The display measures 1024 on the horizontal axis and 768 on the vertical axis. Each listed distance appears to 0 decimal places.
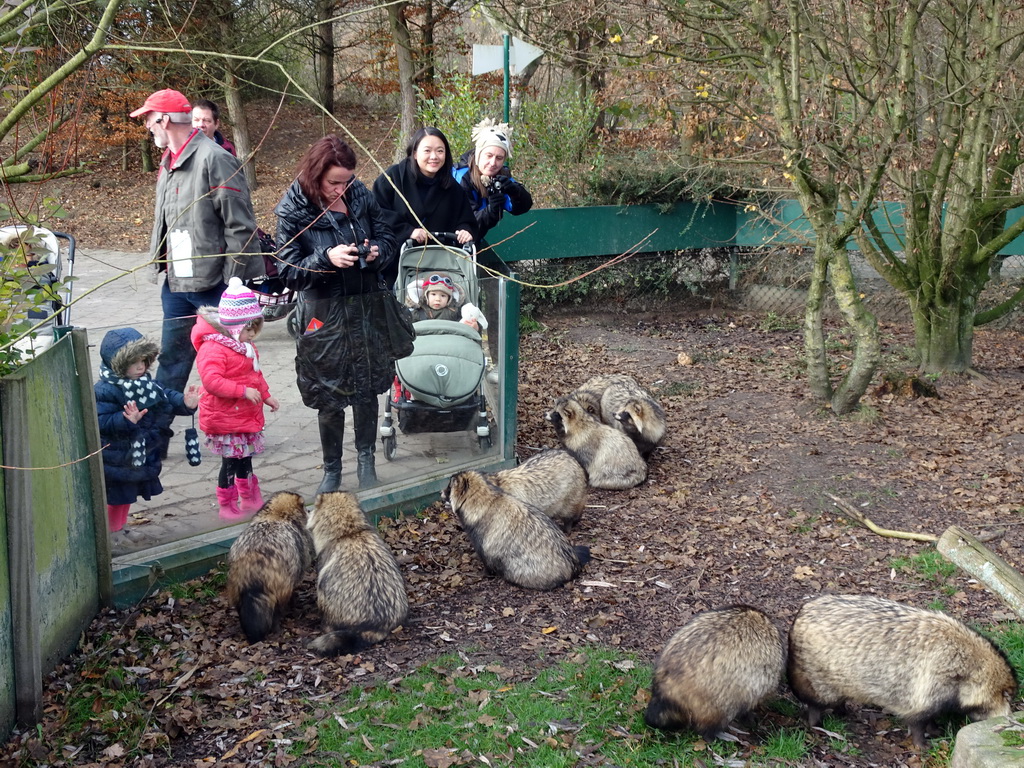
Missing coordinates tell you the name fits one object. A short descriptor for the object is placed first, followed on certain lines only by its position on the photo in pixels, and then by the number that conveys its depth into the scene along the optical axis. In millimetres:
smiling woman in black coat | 7168
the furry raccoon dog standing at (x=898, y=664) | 4273
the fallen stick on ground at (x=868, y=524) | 6273
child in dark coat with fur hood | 5039
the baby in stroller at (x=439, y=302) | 6891
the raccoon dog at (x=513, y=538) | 5668
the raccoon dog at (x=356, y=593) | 4930
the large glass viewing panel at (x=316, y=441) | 5465
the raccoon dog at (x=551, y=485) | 6301
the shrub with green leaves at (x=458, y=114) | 12953
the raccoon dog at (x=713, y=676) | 4207
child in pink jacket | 5438
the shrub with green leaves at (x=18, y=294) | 3891
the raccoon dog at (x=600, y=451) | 7254
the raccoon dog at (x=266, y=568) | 4930
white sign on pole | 10984
